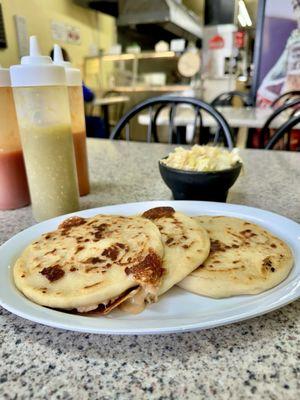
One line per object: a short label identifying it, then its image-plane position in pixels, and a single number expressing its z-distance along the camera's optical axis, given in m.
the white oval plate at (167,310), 0.35
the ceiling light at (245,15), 3.14
